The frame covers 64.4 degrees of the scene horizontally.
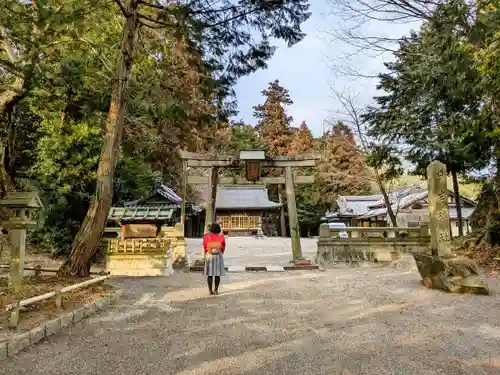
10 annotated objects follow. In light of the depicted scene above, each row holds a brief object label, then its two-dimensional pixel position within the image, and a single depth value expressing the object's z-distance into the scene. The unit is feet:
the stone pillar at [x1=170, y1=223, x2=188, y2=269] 41.65
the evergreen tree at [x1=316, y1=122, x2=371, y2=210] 96.06
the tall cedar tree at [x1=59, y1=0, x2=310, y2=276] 23.76
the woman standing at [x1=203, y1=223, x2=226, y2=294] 24.43
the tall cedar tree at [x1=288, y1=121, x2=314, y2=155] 138.21
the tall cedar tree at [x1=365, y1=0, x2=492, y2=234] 30.25
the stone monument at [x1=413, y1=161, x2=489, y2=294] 23.48
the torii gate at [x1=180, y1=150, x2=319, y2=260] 40.11
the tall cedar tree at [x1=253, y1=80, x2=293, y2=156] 149.18
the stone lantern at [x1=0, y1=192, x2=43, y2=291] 19.63
